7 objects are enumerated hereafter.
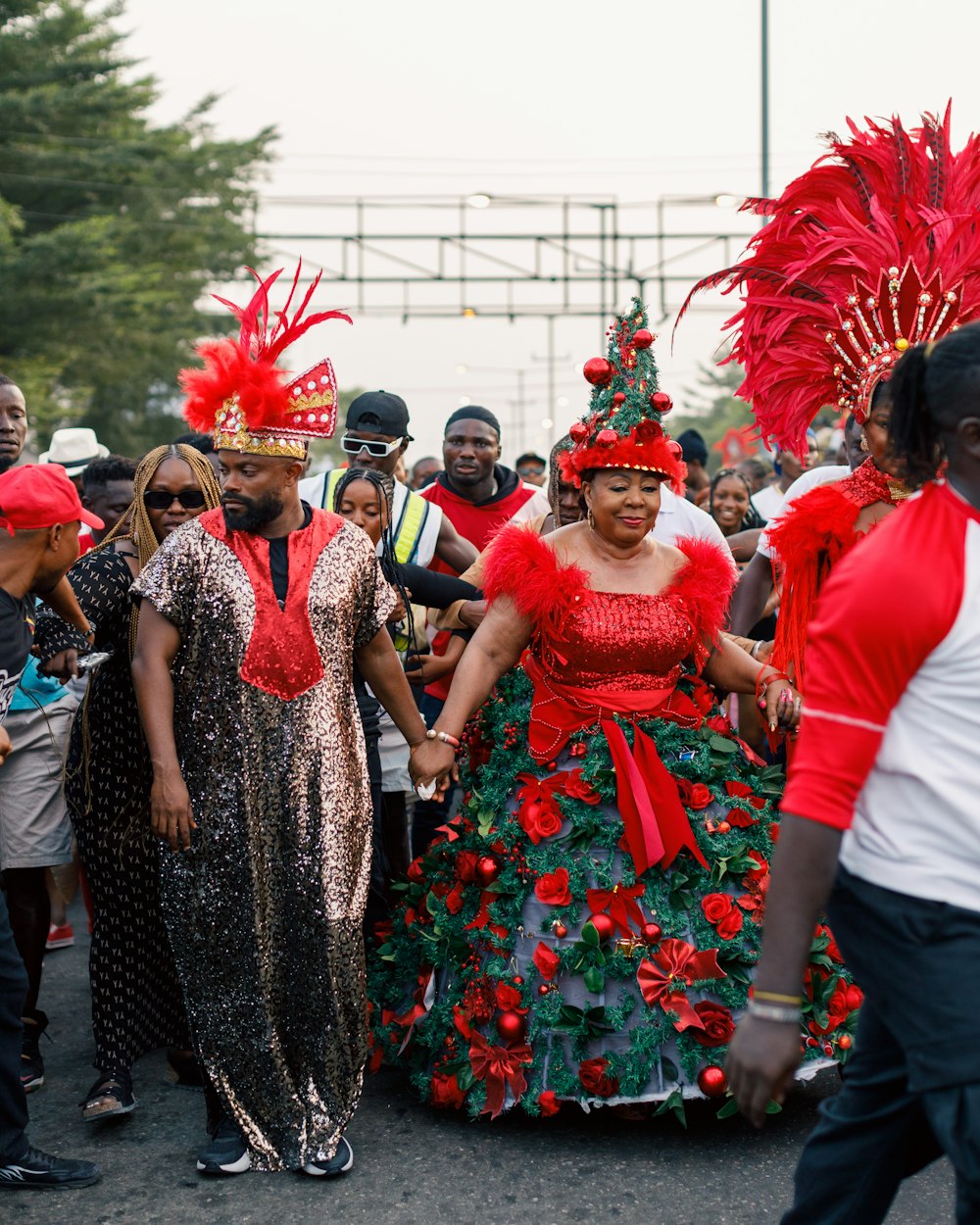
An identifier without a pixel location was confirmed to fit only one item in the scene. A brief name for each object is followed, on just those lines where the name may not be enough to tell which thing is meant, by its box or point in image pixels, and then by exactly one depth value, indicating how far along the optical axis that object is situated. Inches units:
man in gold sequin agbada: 158.6
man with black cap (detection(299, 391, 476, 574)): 226.2
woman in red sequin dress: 161.9
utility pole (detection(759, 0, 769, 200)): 761.6
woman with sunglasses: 177.8
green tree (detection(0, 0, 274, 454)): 1045.8
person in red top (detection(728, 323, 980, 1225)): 88.8
